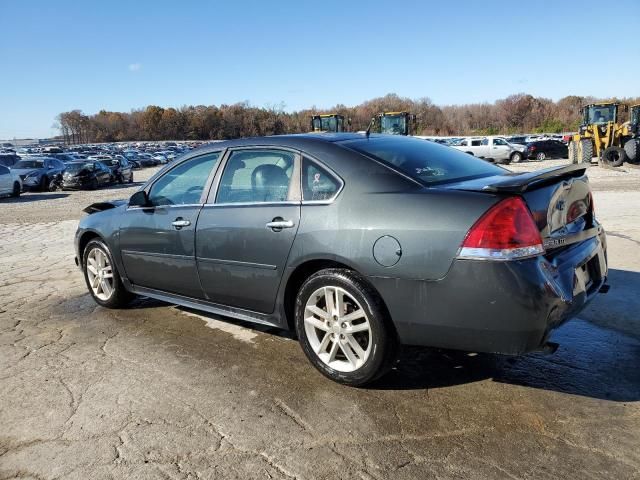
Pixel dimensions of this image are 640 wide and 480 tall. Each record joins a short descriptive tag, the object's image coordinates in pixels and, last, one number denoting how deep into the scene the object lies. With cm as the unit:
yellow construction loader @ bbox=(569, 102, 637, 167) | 2355
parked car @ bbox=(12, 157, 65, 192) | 2416
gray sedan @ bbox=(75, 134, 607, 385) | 278
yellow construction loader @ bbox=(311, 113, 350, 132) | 3297
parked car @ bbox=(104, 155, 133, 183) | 2714
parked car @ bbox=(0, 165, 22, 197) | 2061
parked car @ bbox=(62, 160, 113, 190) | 2416
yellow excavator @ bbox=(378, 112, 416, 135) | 3175
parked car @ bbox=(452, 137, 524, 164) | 3228
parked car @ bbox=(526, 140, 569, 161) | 3422
